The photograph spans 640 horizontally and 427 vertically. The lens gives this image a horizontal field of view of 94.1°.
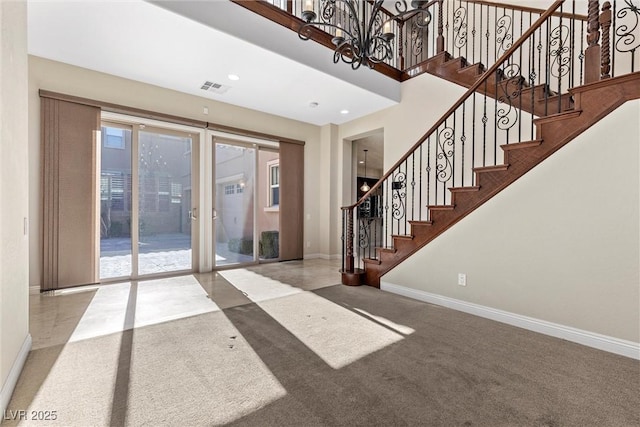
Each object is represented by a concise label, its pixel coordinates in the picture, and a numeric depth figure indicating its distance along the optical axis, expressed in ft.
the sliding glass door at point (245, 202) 17.95
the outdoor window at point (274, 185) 20.42
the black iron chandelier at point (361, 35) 8.55
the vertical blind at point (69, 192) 12.55
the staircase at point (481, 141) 7.96
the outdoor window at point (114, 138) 14.40
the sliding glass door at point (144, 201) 14.52
